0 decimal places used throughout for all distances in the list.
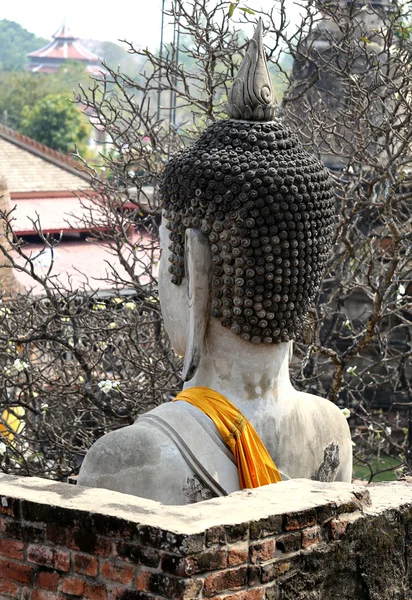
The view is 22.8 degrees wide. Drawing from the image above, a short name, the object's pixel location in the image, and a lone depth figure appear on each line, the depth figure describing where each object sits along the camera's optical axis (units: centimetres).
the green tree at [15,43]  13488
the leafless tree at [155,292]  689
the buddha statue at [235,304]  328
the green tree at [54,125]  4394
